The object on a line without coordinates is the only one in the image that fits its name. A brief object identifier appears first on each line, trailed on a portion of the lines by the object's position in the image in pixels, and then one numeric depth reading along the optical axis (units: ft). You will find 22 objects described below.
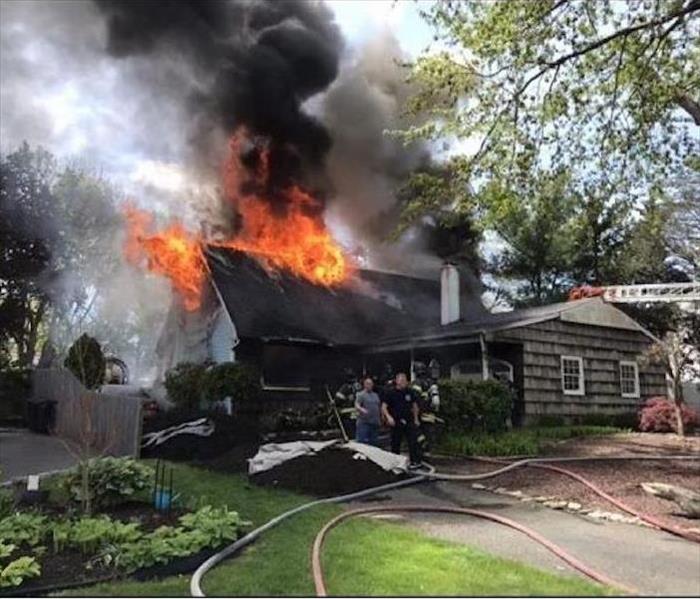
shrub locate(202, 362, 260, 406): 52.90
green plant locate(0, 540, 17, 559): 17.06
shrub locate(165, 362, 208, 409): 55.72
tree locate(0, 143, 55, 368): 88.22
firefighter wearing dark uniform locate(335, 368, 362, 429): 49.24
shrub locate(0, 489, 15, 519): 21.93
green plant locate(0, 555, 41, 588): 15.71
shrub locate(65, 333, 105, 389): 60.59
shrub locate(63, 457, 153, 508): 24.84
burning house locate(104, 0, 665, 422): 58.65
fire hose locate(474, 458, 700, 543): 22.24
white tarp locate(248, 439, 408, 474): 32.42
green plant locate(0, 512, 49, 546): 19.19
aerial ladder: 75.56
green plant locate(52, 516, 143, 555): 18.83
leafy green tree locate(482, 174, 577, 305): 106.11
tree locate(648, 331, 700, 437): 52.11
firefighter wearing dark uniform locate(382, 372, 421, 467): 35.88
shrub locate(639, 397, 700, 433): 55.62
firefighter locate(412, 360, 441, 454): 38.45
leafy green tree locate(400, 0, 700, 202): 41.01
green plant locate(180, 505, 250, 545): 19.29
